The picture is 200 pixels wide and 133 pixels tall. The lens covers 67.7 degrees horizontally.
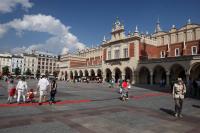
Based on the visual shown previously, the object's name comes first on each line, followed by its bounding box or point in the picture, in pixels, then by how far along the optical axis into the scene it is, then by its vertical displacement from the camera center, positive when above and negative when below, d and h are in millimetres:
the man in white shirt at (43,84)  9621 -706
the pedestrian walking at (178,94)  7208 -997
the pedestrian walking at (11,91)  9619 -1151
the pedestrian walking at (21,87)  9772 -915
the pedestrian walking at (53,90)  9563 -1083
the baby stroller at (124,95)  11917 -1765
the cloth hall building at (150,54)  27889 +4701
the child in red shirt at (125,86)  12428 -1055
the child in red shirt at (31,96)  10211 -1566
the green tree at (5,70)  74932 +1500
